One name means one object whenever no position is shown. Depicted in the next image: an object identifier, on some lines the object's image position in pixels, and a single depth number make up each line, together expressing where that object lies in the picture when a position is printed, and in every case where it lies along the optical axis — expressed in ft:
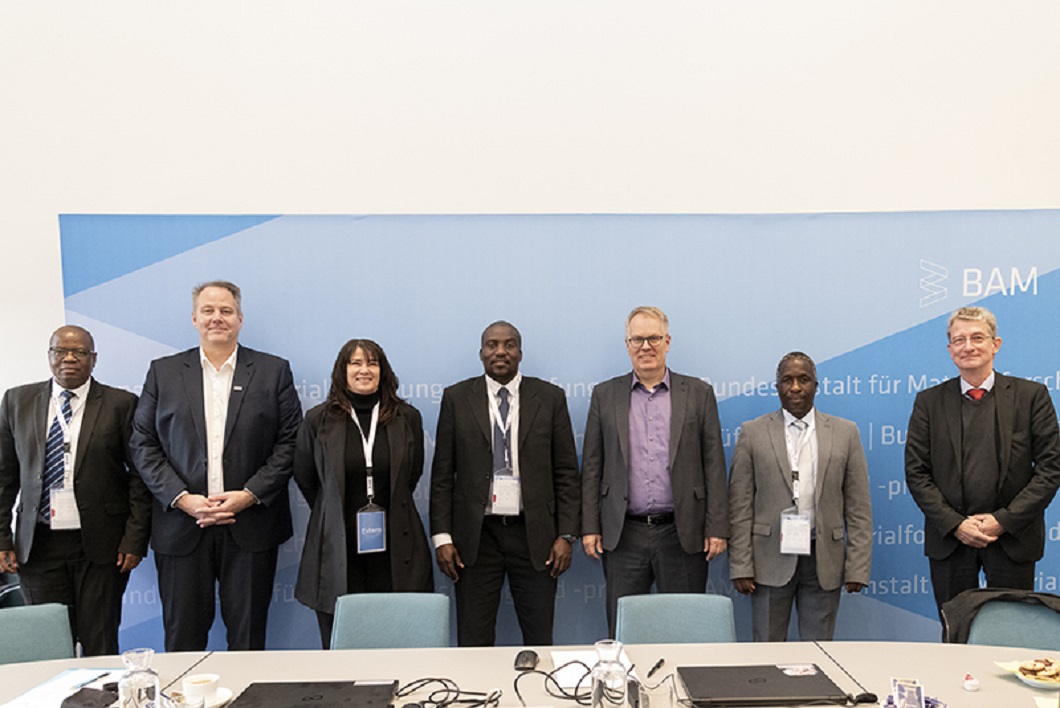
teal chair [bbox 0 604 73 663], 9.36
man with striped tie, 12.69
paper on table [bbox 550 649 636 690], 7.75
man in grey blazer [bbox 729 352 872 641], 12.66
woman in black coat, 12.29
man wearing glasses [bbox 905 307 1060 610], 12.31
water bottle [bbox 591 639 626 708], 6.87
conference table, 7.71
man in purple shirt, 12.91
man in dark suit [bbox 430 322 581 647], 12.94
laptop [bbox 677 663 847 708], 7.28
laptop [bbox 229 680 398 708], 7.32
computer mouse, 8.26
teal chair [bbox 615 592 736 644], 9.84
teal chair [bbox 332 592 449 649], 9.89
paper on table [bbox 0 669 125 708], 7.40
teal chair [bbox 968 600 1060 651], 9.39
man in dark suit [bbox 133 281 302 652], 12.75
